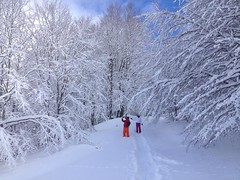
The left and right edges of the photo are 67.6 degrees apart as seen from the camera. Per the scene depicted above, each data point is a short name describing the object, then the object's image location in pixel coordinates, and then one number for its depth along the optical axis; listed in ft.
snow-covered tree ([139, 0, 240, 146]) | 15.44
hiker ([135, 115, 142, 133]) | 41.06
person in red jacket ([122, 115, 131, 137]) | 35.93
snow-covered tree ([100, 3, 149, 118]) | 59.28
